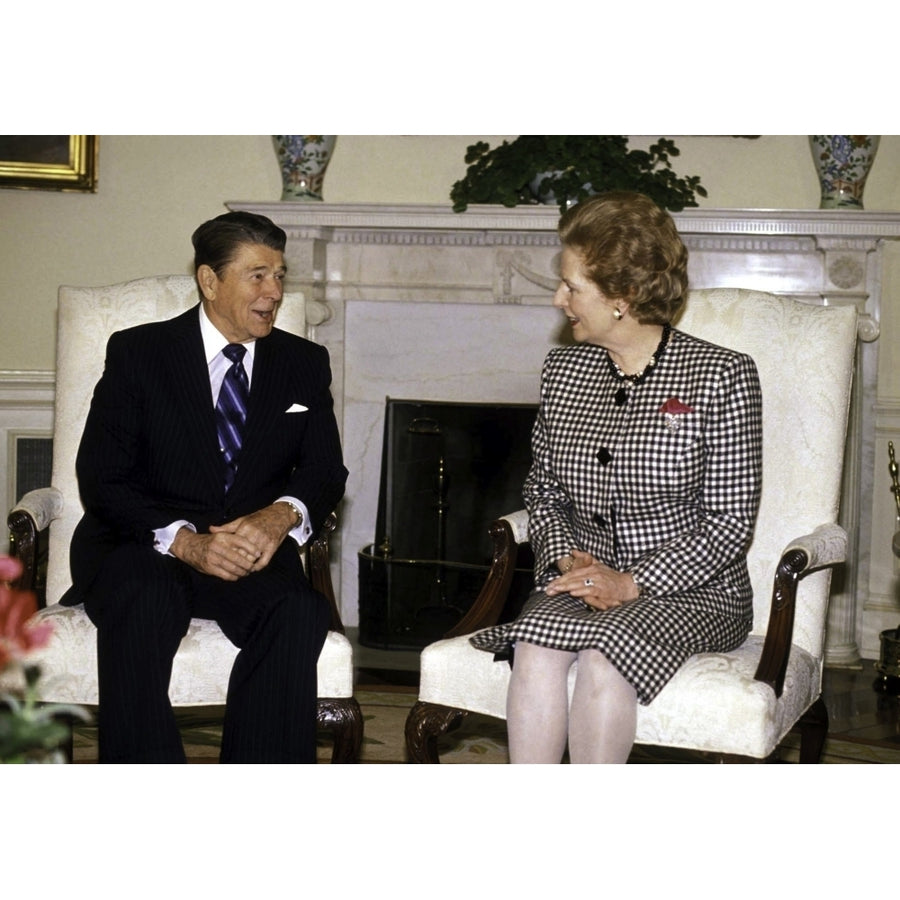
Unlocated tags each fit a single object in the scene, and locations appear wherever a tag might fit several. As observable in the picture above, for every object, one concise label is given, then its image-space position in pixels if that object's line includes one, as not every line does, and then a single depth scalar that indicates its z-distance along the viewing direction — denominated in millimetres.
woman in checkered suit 2367
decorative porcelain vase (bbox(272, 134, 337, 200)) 4480
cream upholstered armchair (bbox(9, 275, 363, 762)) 2555
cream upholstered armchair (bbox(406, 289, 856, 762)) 2342
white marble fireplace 4359
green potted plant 4117
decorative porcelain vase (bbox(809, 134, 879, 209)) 4293
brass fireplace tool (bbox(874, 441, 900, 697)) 4113
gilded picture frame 4711
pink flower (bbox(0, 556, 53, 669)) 1118
